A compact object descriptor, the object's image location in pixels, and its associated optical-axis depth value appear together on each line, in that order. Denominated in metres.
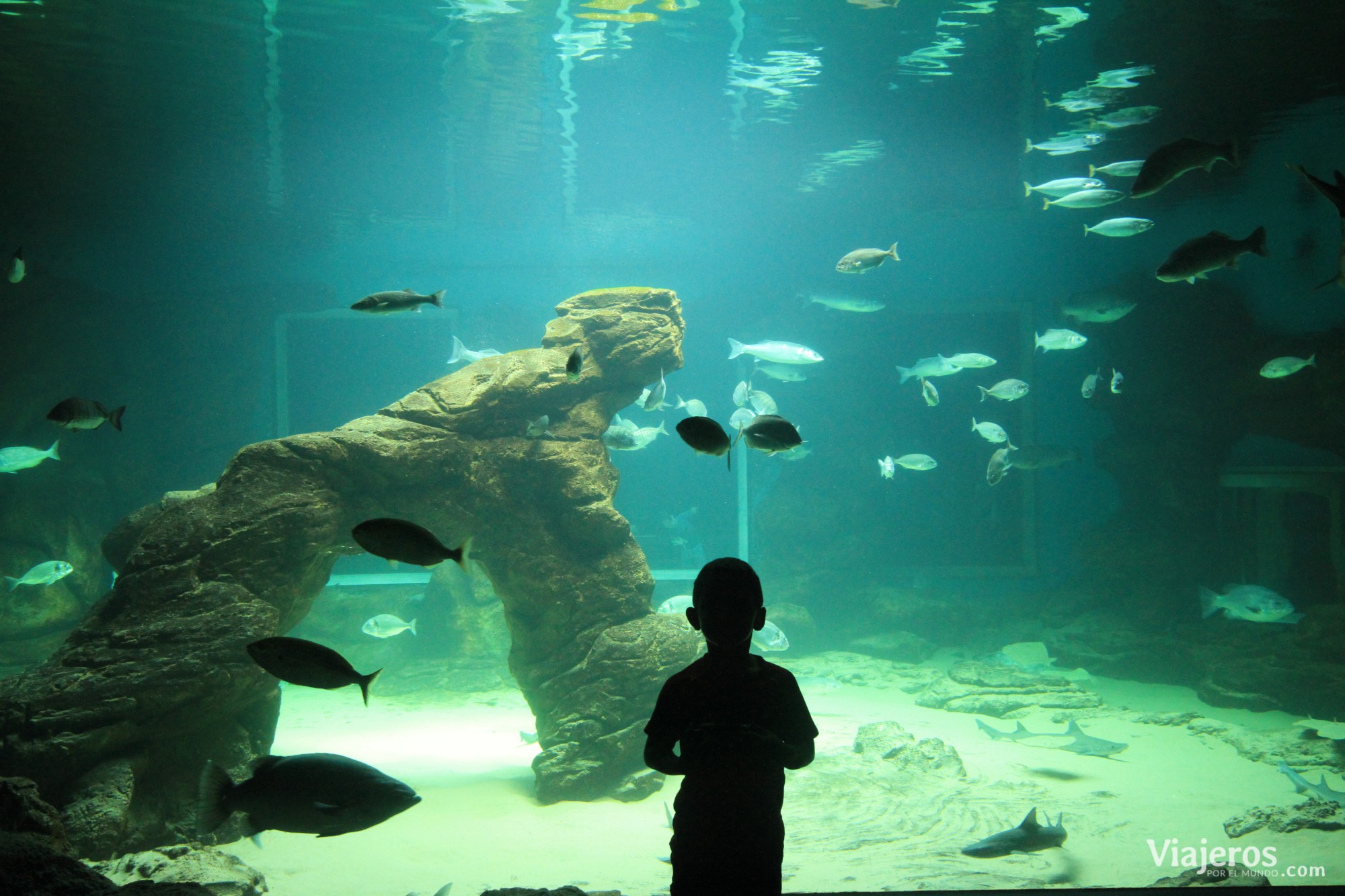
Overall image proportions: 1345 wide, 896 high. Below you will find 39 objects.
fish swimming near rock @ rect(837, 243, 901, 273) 7.63
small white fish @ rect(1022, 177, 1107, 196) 8.84
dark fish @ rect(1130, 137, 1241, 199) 4.62
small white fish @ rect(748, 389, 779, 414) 9.98
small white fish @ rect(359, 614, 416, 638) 10.42
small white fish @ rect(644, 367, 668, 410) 7.27
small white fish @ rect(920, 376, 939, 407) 9.84
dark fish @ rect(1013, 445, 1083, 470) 10.64
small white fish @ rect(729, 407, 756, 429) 9.09
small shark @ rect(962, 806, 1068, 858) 4.82
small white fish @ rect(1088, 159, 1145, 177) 7.45
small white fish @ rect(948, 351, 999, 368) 10.04
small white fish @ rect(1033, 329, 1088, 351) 9.61
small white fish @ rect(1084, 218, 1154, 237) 7.82
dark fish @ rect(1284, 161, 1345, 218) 2.85
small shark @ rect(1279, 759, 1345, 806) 6.01
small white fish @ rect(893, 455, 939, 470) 10.41
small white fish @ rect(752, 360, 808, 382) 11.62
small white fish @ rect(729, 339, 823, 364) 10.34
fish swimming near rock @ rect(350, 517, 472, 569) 3.36
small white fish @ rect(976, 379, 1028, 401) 9.71
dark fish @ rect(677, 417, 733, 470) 3.95
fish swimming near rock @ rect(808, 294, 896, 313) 11.43
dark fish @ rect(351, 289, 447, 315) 5.46
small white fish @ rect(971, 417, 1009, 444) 9.73
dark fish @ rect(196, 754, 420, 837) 2.68
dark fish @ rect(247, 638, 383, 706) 3.13
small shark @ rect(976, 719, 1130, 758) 8.09
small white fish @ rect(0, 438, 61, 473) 9.13
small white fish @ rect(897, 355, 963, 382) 10.56
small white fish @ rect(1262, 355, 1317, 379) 8.60
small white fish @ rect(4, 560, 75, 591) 10.01
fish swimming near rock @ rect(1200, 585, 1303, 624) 8.41
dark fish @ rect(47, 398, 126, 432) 5.32
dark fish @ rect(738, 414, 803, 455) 4.29
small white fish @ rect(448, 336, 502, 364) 11.13
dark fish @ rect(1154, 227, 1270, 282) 4.78
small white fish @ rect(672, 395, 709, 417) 10.11
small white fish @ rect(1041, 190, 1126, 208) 7.95
